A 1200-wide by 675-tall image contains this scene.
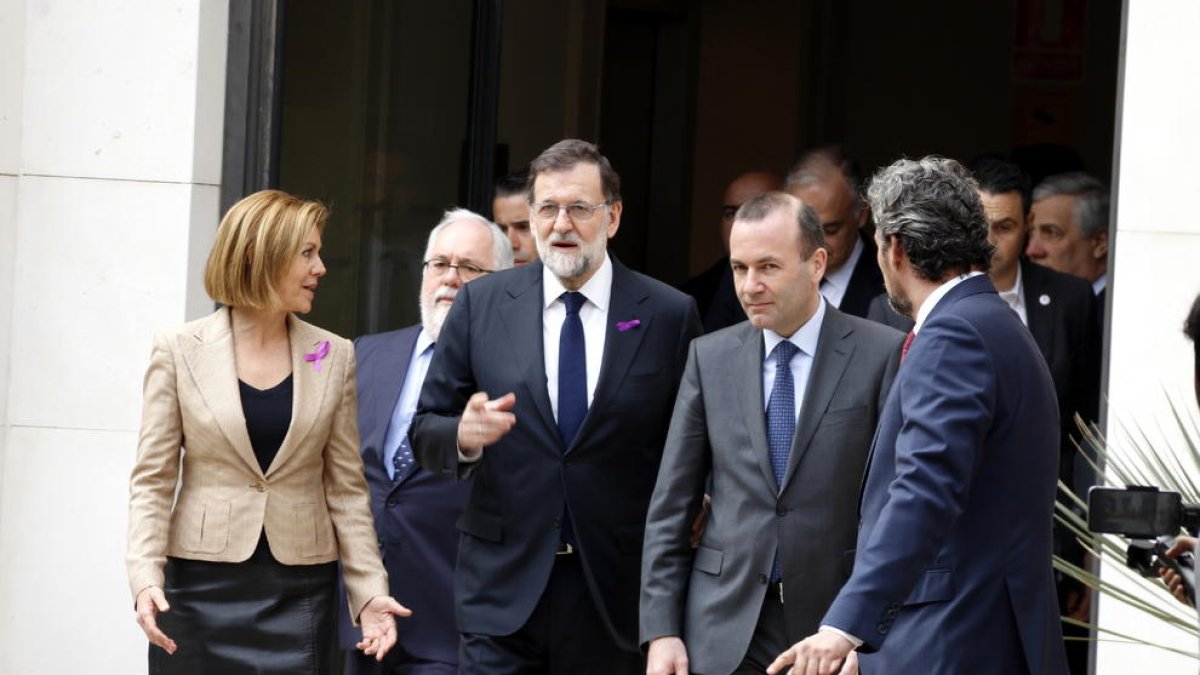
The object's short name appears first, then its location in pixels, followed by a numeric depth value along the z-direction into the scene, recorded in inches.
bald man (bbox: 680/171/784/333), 616.9
